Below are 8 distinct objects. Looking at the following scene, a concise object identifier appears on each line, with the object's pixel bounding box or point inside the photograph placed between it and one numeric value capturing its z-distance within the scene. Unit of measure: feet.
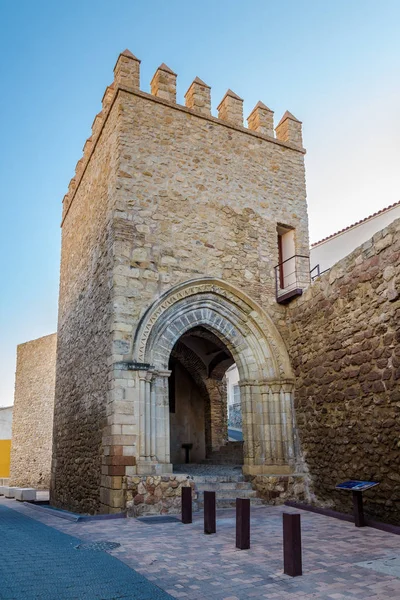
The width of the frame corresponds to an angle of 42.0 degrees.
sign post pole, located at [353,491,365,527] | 20.99
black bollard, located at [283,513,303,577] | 13.73
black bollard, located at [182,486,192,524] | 22.22
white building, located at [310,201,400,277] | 46.62
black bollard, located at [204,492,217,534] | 19.58
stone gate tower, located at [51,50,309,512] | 27.09
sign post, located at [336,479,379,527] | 20.86
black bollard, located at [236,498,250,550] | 16.90
